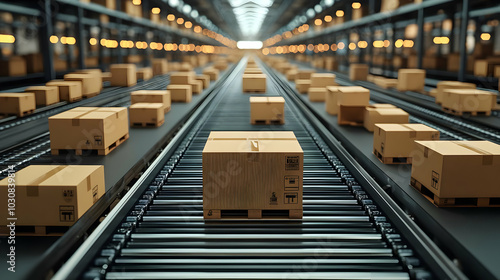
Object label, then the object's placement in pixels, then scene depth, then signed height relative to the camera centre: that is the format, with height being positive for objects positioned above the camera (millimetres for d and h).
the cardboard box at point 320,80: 12680 -101
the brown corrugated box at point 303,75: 15200 +57
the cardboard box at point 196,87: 12227 -322
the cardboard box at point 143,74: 17438 +65
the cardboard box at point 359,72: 17250 +198
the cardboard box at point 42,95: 8609 -406
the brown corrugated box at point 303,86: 12602 -282
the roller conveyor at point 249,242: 2615 -1188
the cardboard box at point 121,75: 14297 +15
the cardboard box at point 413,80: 12141 -81
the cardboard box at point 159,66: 21000 +461
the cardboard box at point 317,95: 10562 -460
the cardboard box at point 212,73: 17078 +120
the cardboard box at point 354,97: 6793 -325
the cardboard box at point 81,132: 4984 -674
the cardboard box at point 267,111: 7566 -626
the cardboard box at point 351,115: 7168 -652
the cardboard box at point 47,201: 2939 -879
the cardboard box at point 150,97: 7996 -405
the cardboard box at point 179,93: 10312 -423
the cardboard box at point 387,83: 13688 -193
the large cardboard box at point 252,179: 3201 -785
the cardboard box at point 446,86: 9086 -201
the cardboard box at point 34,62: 11352 +348
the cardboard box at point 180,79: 12434 -93
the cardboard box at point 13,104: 7473 -516
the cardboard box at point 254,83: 13006 -210
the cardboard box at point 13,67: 10094 +199
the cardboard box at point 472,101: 7805 -440
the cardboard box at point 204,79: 14151 -104
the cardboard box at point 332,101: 8328 -485
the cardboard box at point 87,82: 10469 -167
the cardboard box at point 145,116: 6910 -661
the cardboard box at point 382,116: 6160 -580
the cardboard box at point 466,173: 3307 -756
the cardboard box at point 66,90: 9445 -333
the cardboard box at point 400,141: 4609 -701
